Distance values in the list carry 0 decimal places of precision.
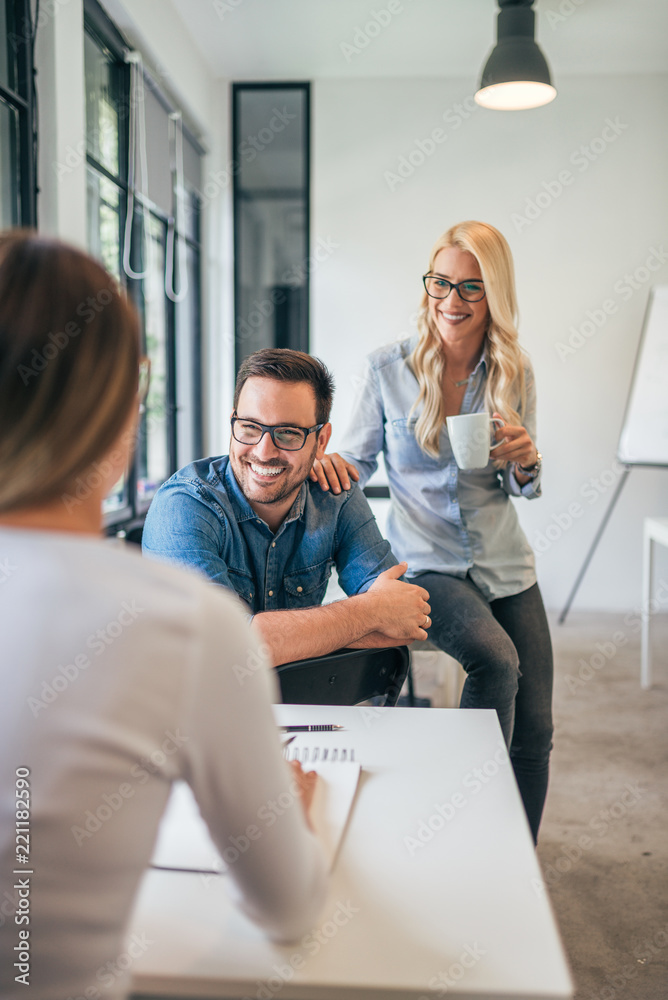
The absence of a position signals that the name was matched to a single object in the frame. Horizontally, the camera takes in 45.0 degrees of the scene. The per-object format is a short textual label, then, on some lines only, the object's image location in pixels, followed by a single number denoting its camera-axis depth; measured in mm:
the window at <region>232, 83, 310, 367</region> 4789
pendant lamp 3236
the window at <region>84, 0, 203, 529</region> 3193
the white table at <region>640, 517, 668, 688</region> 3275
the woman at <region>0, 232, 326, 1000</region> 529
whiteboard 4207
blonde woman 1854
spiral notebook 799
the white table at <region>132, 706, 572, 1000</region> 639
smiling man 1470
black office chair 1312
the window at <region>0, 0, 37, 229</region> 2404
